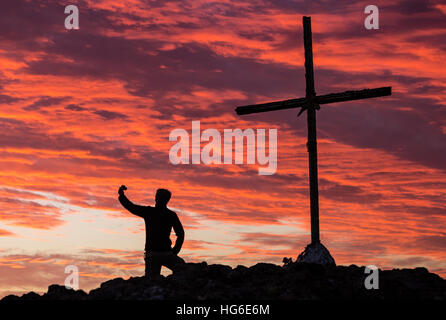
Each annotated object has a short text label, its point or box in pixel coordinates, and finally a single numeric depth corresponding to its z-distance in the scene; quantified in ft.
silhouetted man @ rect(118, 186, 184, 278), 66.95
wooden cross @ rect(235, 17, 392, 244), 72.54
